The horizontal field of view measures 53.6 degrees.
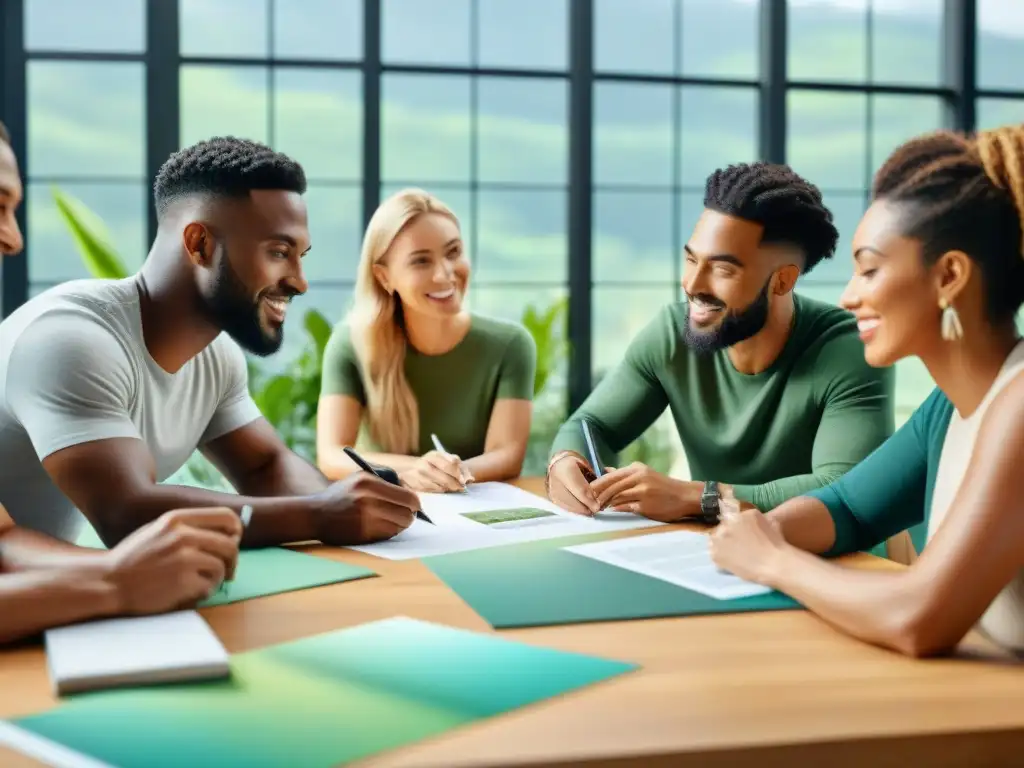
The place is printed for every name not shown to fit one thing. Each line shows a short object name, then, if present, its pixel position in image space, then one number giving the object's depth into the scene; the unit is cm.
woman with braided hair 101
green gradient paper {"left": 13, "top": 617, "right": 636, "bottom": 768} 80
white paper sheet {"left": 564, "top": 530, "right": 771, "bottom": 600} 132
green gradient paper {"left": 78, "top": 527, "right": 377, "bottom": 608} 129
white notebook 94
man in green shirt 200
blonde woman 252
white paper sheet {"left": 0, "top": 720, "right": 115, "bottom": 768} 78
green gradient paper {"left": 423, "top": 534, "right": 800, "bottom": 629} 120
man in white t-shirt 147
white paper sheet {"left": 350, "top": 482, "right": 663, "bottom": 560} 157
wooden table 84
